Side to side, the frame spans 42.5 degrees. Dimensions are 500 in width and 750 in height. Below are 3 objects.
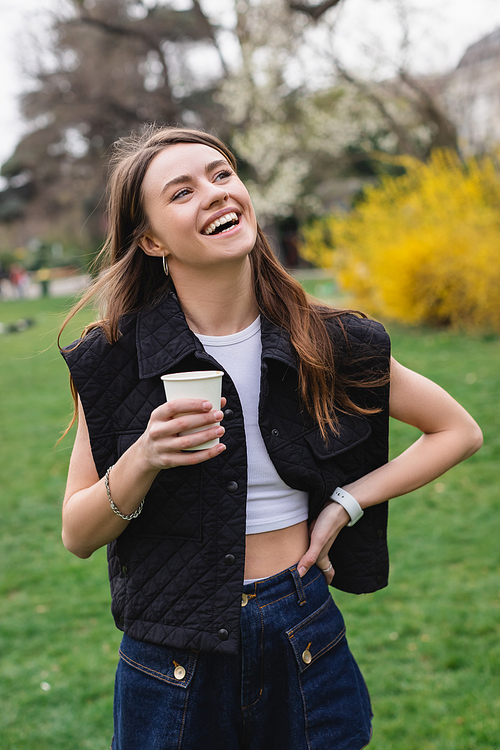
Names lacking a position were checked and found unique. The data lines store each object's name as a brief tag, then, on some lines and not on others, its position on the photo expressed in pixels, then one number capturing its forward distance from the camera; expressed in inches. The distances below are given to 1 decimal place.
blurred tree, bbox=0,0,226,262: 949.2
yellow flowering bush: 407.2
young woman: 58.4
